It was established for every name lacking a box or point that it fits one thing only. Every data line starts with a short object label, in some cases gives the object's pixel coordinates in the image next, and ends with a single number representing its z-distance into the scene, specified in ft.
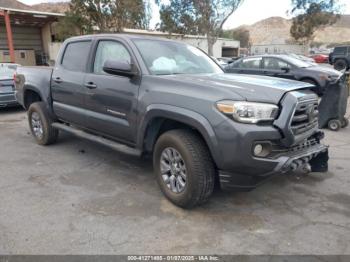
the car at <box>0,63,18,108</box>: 30.06
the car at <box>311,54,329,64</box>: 117.91
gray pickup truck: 10.19
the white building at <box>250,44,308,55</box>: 152.05
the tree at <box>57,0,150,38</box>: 67.36
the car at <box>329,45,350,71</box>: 85.05
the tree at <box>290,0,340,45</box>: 138.00
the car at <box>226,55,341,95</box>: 33.76
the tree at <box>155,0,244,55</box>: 89.97
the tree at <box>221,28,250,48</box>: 296.05
